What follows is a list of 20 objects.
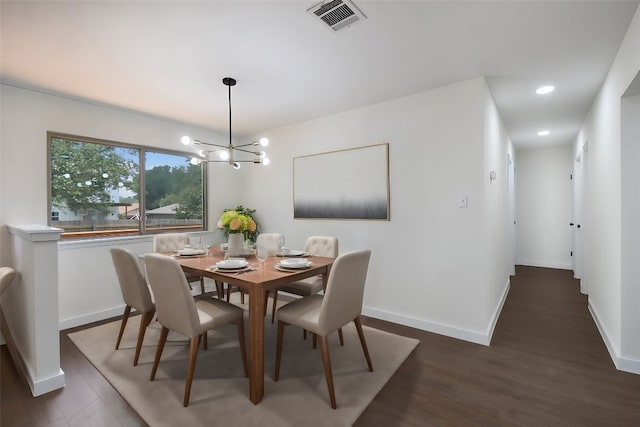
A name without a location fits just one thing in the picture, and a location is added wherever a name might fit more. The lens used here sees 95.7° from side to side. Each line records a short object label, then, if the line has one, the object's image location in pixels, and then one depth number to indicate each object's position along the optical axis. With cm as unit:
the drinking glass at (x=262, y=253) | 244
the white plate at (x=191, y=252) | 271
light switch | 274
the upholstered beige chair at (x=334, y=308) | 181
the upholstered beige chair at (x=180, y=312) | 178
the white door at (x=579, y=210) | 396
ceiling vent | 171
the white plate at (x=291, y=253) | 276
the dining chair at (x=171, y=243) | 317
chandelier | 264
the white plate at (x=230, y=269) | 208
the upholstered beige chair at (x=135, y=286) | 216
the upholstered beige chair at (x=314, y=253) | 282
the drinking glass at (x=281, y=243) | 281
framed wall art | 327
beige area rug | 169
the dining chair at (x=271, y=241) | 286
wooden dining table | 178
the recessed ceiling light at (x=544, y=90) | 286
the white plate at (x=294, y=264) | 220
